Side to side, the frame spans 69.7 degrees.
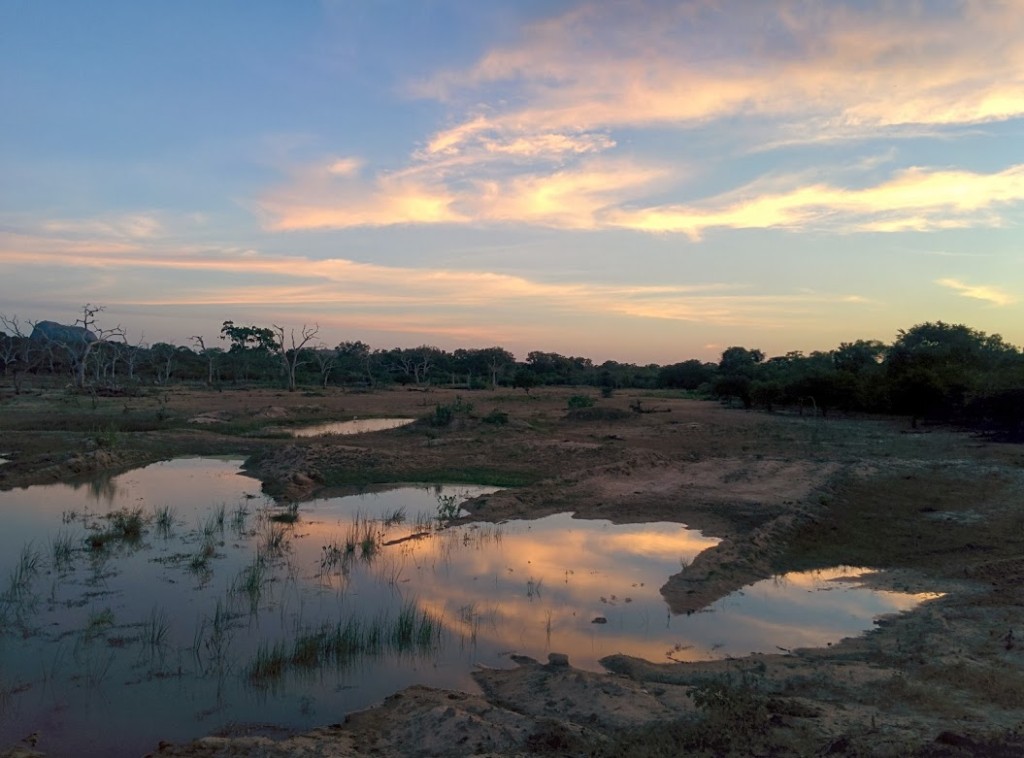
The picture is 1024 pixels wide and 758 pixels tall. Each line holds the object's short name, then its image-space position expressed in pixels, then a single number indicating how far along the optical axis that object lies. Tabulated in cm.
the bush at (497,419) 2848
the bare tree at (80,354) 5166
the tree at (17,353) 6000
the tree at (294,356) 6284
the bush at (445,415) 2871
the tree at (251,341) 8850
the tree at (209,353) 6538
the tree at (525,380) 7151
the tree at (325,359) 6956
